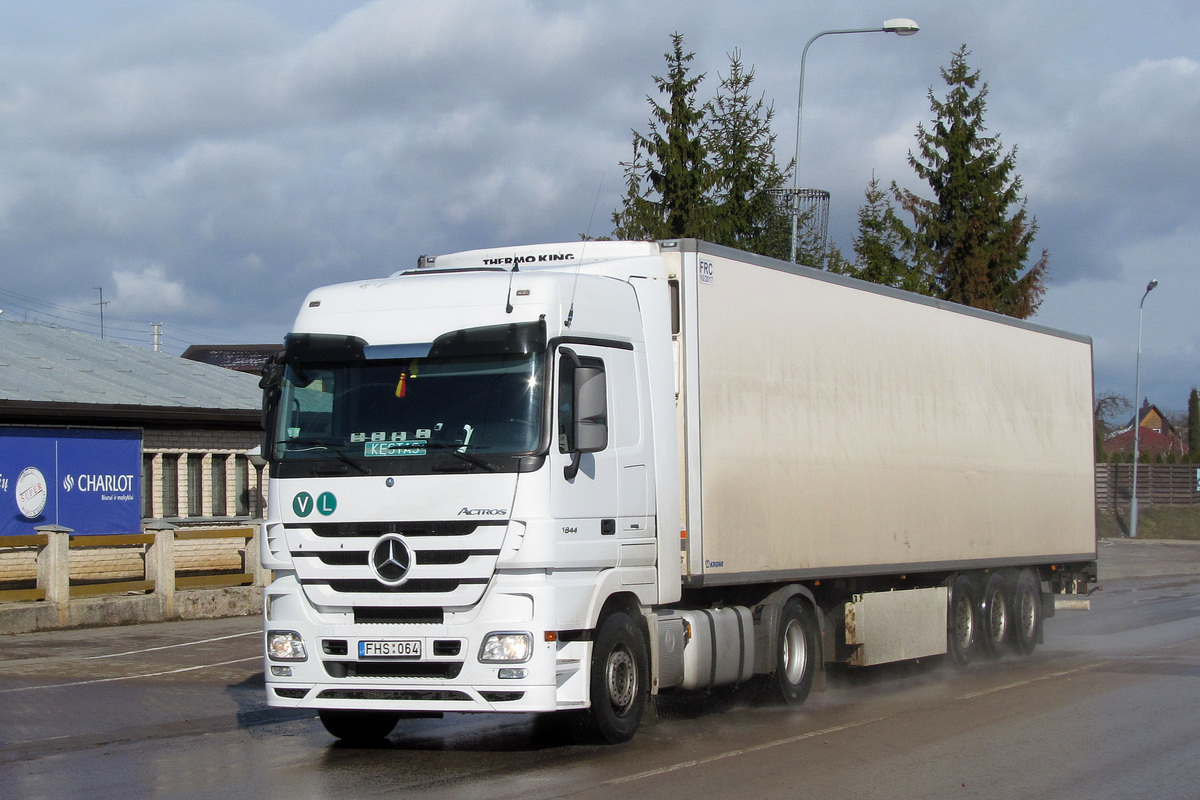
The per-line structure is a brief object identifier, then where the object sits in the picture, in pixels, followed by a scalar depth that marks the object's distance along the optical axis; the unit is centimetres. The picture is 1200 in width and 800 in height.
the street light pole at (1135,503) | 4953
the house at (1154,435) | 12744
